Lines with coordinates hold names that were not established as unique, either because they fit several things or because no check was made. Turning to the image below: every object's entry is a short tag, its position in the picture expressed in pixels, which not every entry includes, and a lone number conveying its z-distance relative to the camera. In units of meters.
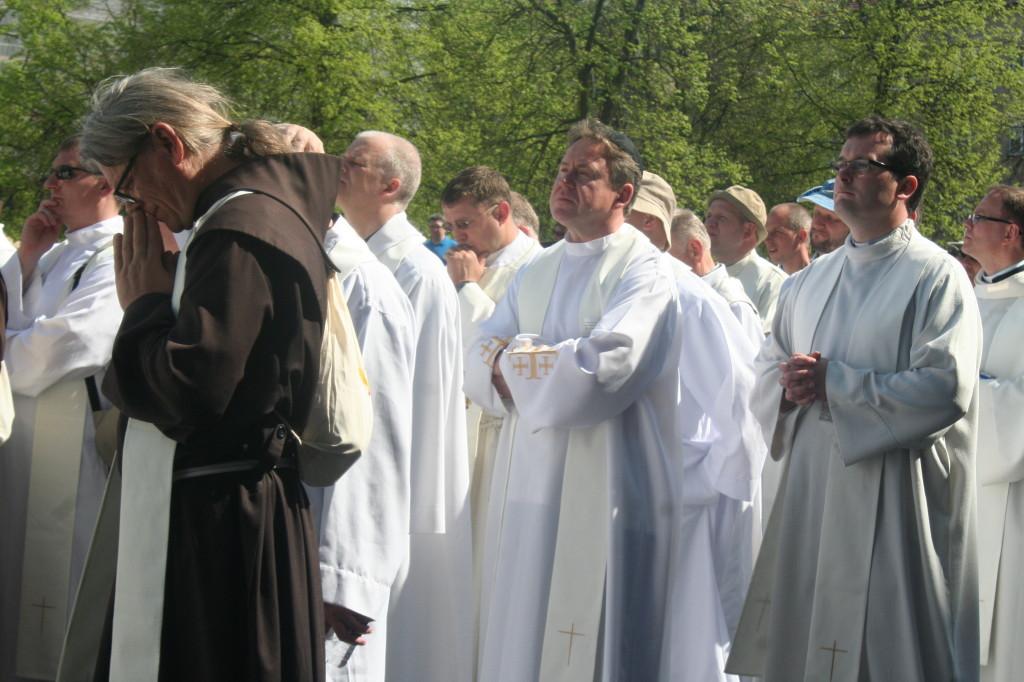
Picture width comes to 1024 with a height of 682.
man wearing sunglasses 5.62
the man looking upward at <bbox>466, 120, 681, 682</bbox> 5.13
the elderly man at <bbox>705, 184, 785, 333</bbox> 9.27
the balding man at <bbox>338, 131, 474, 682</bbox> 5.33
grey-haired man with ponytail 3.01
